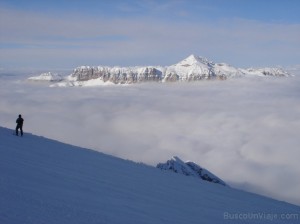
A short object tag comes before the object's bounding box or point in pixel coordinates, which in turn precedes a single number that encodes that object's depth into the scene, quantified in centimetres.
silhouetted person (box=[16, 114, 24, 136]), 2405
